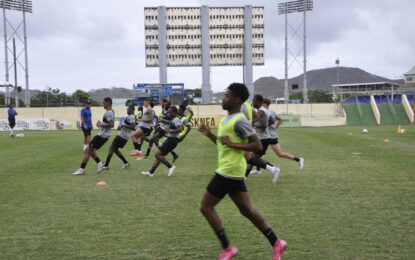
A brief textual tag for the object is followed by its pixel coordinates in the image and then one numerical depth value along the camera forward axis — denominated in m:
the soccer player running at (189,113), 14.67
